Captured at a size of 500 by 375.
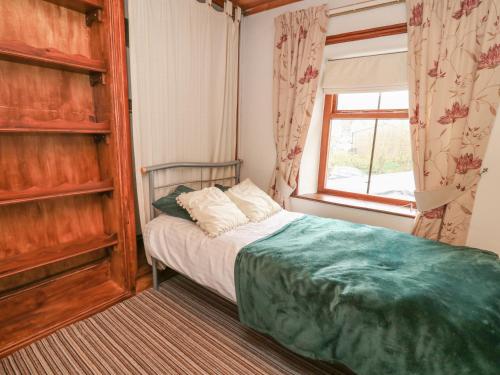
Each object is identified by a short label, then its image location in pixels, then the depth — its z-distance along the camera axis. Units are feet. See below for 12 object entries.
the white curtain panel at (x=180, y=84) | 6.79
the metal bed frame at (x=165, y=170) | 7.10
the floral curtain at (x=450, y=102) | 5.63
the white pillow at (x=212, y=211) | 5.99
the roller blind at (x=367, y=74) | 6.94
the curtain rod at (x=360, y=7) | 6.77
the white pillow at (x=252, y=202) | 7.03
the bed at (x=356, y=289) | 3.40
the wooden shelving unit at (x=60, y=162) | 5.21
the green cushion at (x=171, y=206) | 6.58
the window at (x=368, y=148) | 7.79
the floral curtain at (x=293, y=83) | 7.81
